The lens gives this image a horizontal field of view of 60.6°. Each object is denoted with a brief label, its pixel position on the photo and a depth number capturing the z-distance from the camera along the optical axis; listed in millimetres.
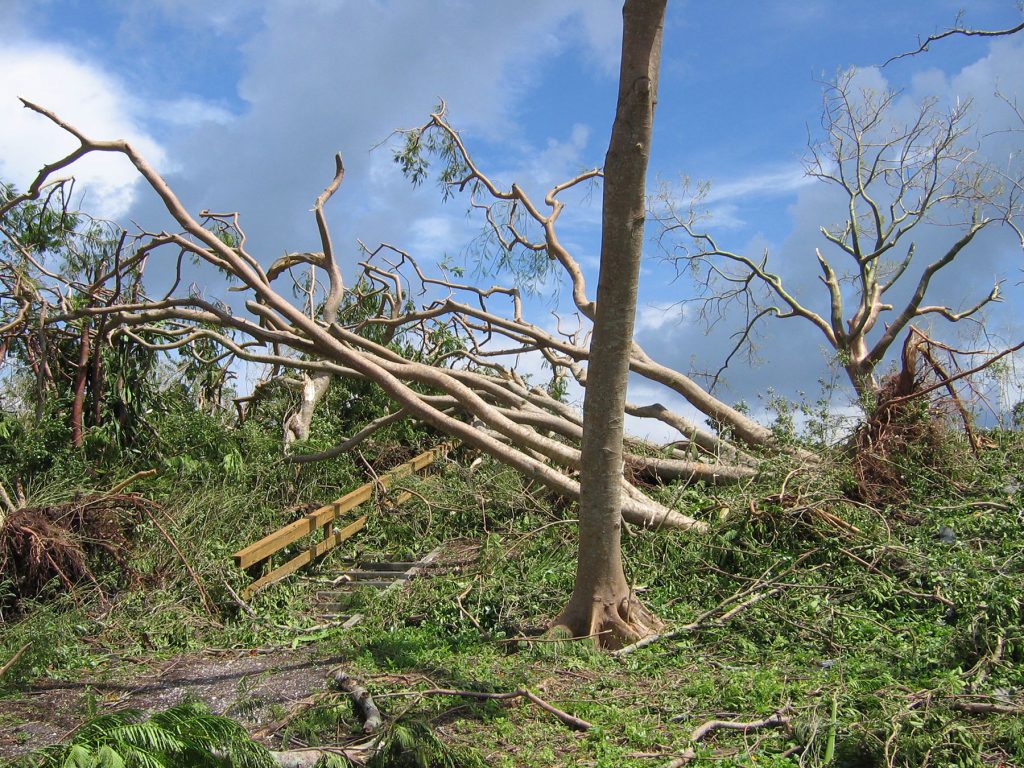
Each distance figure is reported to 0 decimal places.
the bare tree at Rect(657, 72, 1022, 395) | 13695
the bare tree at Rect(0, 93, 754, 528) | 8422
